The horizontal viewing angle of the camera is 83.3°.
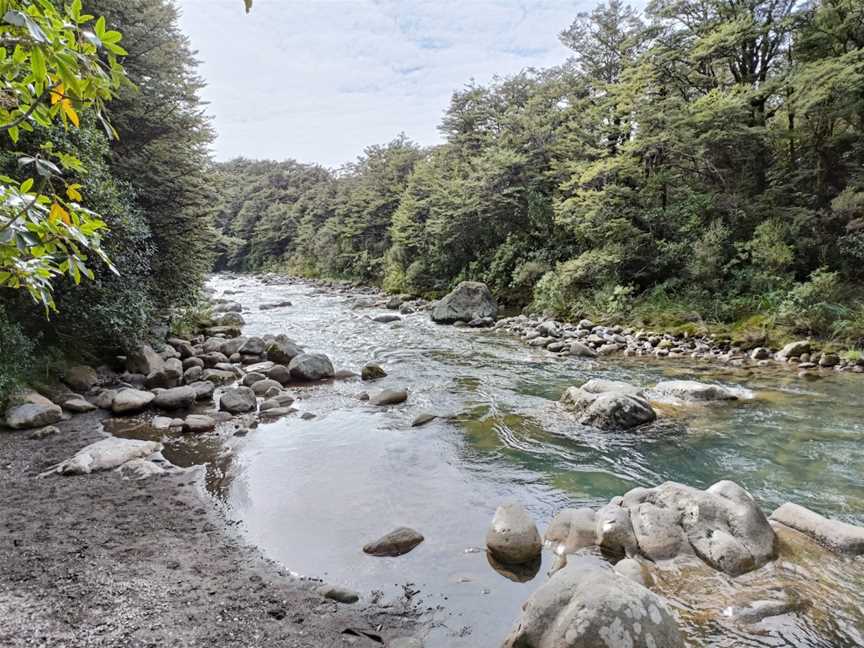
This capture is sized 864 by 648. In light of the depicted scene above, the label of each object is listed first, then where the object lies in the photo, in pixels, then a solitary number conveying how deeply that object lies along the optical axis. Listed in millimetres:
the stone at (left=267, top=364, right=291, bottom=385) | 11273
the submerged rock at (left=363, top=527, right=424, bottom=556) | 4723
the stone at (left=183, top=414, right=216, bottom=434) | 7926
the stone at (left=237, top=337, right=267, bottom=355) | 13492
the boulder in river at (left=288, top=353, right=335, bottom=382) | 11508
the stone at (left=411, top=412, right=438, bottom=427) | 8547
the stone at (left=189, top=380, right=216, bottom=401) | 9664
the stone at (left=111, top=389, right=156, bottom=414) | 8617
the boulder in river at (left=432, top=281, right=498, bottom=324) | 20391
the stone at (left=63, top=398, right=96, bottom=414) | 8445
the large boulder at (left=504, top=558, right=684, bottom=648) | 3074
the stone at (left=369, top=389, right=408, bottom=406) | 9742
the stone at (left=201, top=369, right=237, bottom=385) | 11086
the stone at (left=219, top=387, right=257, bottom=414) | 9008
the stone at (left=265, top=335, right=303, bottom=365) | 12820
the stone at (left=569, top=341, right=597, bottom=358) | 13844
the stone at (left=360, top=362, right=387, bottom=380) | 11602
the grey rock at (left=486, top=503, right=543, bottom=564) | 4562
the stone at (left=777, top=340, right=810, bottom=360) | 11852
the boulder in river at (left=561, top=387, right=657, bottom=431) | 8008
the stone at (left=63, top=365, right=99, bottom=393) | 9406
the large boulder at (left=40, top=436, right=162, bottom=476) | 6195
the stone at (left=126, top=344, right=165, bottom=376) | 10555
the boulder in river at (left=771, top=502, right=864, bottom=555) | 4477
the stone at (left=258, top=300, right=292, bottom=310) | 24753
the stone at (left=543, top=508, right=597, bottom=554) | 4766
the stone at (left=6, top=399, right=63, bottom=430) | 7371
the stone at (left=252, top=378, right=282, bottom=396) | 10289
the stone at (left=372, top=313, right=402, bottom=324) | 20469
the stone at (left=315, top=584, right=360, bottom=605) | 3977
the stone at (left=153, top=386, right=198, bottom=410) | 9047
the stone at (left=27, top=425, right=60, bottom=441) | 7184
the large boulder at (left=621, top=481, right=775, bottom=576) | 4355
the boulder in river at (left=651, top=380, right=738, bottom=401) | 9281
